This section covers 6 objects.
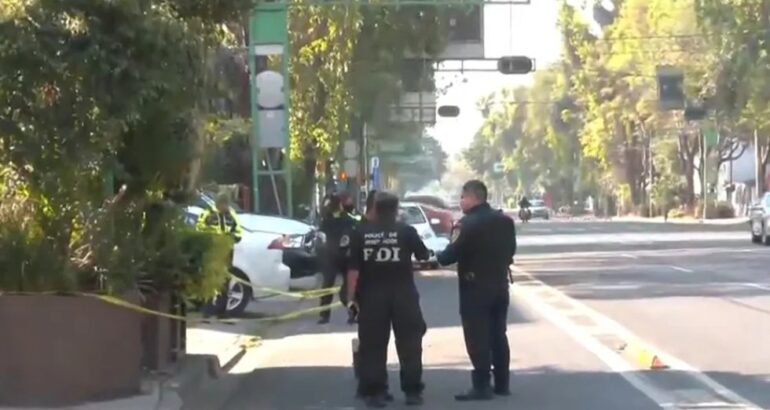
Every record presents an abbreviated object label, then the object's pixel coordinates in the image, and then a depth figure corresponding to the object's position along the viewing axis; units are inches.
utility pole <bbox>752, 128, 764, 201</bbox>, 2901.1
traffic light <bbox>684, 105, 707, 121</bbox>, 2506.2
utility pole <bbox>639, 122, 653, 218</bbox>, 3637.3
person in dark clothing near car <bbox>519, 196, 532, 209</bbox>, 3403.5
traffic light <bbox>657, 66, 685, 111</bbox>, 2480.3
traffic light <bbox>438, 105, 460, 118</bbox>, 2444.6
